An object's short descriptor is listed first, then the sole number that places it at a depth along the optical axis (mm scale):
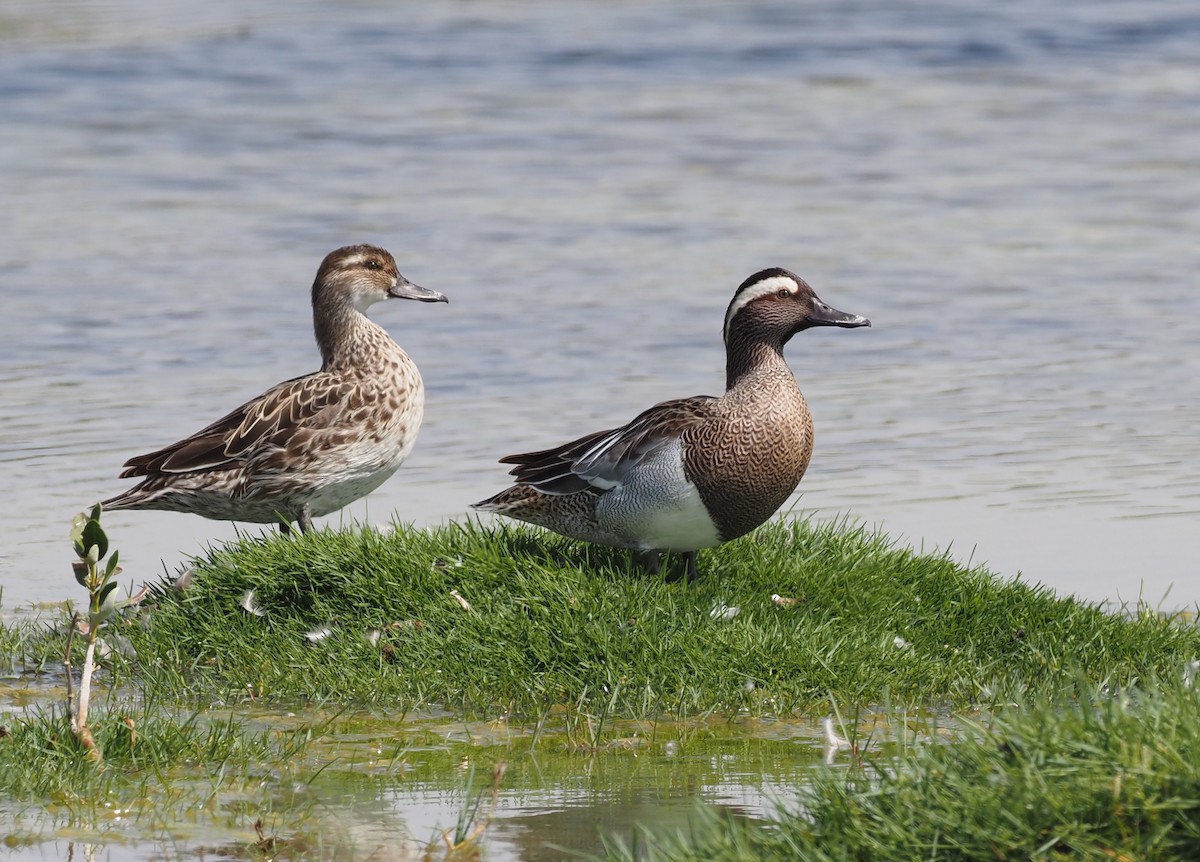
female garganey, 17297
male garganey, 15242
